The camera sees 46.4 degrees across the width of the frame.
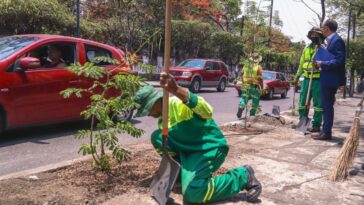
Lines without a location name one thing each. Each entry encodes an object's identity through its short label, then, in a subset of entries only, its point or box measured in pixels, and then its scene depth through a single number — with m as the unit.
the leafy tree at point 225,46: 31.48
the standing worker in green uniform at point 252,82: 8.55
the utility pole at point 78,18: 15.96
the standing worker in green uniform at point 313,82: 7.69
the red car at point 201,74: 19.48
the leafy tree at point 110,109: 4.01
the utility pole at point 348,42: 24.25
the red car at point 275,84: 20.72
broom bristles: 4.82
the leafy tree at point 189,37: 28.33
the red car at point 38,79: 6.12
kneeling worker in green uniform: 3.63
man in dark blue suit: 6.78
